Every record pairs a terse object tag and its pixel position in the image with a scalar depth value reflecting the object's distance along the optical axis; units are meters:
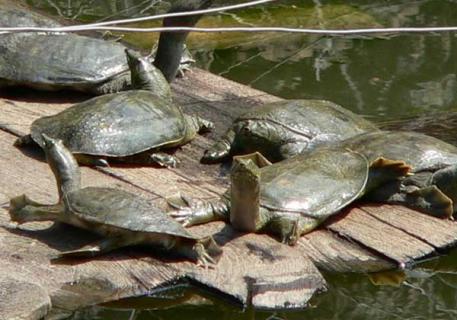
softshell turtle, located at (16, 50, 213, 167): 10.68
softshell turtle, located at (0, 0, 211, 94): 12.35
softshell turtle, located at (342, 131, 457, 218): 10.43
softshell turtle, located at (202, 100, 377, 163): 11.05
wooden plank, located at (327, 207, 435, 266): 9.77
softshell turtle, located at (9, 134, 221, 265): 9.12
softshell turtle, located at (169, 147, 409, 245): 9.66
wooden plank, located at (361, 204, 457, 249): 10.00
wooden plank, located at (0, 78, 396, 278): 10.48
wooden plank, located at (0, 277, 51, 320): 8.33
